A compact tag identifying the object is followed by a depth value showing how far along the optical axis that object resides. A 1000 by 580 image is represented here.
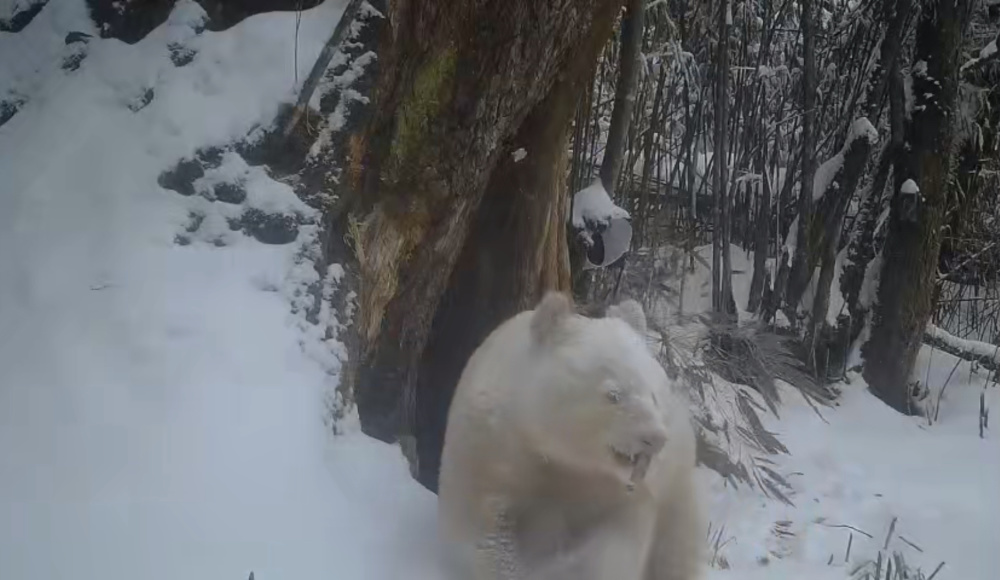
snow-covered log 6.40
